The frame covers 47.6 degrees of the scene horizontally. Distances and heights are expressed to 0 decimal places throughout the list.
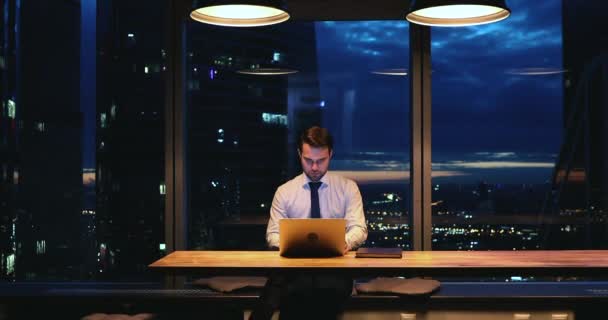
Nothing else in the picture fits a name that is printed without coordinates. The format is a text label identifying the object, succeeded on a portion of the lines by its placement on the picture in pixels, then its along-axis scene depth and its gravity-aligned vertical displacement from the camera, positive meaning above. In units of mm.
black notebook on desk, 3107 -402
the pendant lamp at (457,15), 3057 +677
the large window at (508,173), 4629 -92
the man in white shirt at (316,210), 3303 -252
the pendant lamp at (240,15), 3146 +702
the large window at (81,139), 4789 +211
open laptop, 3045 -318
